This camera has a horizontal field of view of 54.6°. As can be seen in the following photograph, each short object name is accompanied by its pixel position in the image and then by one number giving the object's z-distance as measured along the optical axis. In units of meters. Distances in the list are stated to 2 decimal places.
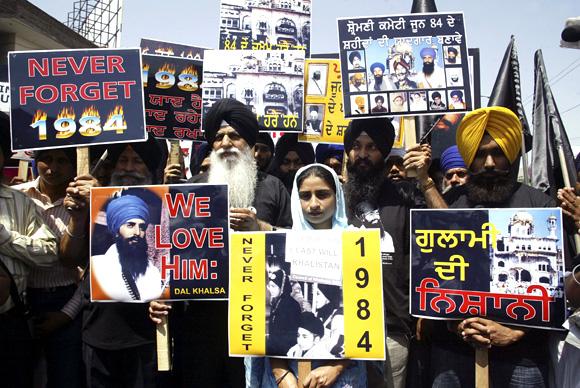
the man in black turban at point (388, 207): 3.55
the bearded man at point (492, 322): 3.07
